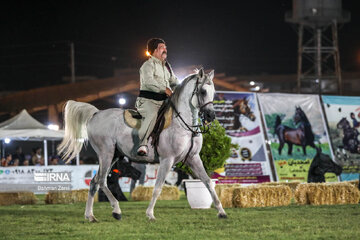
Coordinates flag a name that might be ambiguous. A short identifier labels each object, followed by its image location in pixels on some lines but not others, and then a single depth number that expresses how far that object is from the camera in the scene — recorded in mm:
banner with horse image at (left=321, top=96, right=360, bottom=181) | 25062
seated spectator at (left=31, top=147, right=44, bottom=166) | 27258
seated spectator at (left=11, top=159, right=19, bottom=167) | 25642
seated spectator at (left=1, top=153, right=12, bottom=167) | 25438
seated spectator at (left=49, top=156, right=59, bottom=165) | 27623
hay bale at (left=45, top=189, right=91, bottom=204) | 16703
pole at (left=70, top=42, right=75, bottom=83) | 53750
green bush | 13570
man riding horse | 10312
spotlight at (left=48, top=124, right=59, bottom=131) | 27481
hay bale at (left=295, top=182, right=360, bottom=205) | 13344
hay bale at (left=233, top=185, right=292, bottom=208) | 13047
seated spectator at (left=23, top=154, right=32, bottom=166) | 29672
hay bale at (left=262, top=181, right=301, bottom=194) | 16062
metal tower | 49375
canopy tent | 24844
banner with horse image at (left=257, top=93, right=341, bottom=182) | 23922
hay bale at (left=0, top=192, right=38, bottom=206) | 16656
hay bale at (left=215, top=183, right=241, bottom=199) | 15352
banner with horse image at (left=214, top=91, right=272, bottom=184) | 22594
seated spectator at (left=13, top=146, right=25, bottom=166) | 27002
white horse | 10117
